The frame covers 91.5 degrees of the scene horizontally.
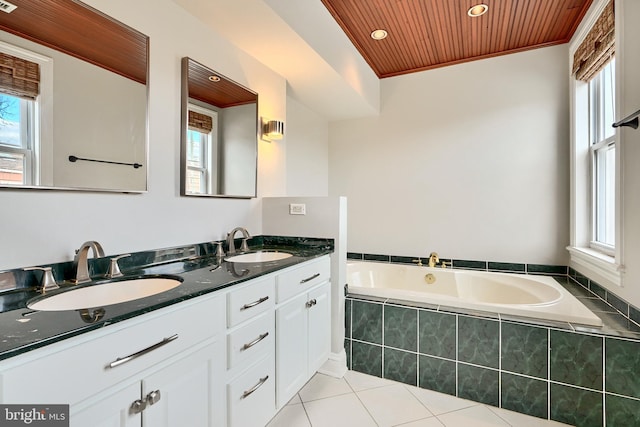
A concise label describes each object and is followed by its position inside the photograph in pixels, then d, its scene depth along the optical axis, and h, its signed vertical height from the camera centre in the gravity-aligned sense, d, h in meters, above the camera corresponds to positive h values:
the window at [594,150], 1.96 +0.46
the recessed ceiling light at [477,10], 2.21 +1.47
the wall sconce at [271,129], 2.37 +0.64
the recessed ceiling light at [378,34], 2.51 +1.46
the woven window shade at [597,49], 1.88 +1.10
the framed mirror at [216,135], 1.77 +0.50
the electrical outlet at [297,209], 2.26 +0.03
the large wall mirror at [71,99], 1.09 +0.46
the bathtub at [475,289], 1.83 -0.59
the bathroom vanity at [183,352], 0.74 -0.44
